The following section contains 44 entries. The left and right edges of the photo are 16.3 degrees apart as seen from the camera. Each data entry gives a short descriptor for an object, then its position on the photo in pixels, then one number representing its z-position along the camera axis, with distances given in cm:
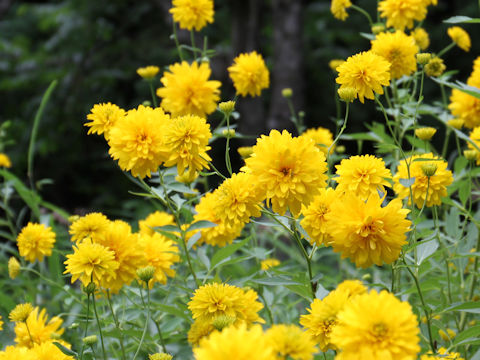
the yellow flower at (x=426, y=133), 199
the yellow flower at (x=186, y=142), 182
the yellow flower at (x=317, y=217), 183
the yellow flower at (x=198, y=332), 186
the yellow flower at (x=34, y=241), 208
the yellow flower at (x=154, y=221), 215
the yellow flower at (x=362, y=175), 182
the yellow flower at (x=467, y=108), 219
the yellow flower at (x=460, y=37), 230
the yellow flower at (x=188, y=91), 214
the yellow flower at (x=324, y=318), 168
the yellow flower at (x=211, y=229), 204
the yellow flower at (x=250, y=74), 221
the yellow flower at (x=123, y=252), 192
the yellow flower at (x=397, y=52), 206
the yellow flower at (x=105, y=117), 191
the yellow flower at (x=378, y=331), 159
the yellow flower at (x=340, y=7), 222
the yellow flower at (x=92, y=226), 194
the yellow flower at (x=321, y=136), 217
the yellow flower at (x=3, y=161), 253
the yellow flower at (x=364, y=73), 185
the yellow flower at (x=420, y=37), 221
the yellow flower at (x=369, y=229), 175
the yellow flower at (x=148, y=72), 216
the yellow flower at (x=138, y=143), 184
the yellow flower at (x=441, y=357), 166
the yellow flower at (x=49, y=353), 181
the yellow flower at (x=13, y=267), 209
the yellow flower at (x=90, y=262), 185
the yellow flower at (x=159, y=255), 201
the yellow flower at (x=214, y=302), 182
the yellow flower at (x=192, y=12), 223
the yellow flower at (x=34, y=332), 194
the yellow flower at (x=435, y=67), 207
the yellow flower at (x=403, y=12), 217
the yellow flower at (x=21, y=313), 188
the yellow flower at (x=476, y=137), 206
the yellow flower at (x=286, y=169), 176
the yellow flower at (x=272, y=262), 224
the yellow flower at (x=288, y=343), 160
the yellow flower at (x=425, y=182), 190
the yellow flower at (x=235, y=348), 155
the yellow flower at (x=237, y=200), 183
